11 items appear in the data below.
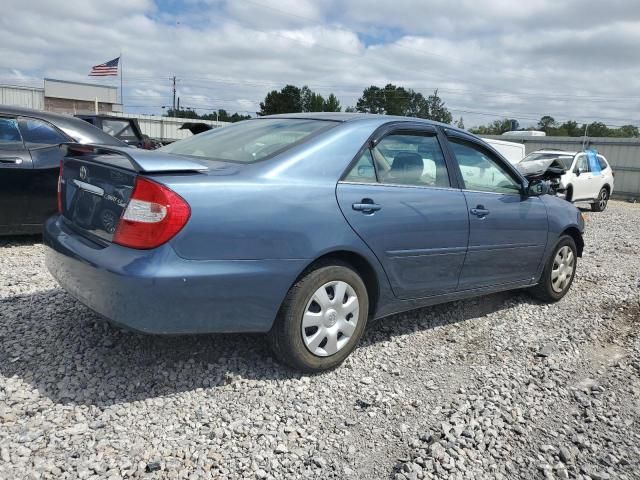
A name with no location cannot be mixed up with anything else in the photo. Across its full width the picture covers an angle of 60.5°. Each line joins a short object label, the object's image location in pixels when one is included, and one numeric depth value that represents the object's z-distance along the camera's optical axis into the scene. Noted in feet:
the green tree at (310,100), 250.55
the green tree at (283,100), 242.17
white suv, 46.47
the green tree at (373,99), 250.80
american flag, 105.19
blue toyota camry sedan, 8.69
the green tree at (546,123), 261.13
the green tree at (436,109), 283.67
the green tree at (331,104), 242.78
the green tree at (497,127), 259.68
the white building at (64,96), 117.60
